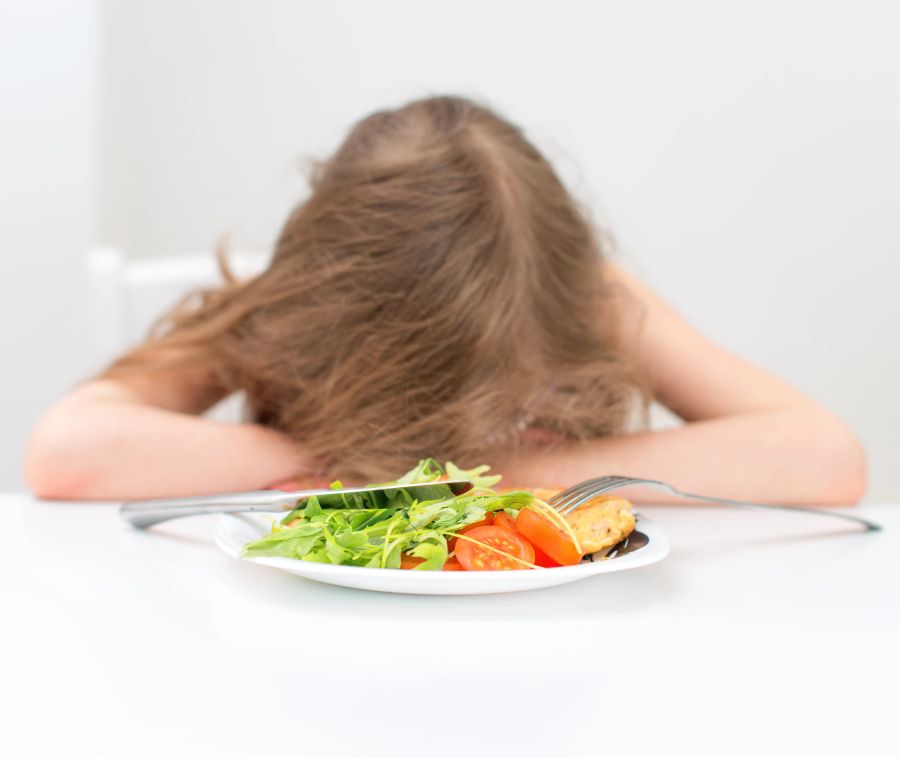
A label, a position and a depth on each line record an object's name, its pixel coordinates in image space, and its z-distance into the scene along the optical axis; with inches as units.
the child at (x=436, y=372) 43.0
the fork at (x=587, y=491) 28.7
